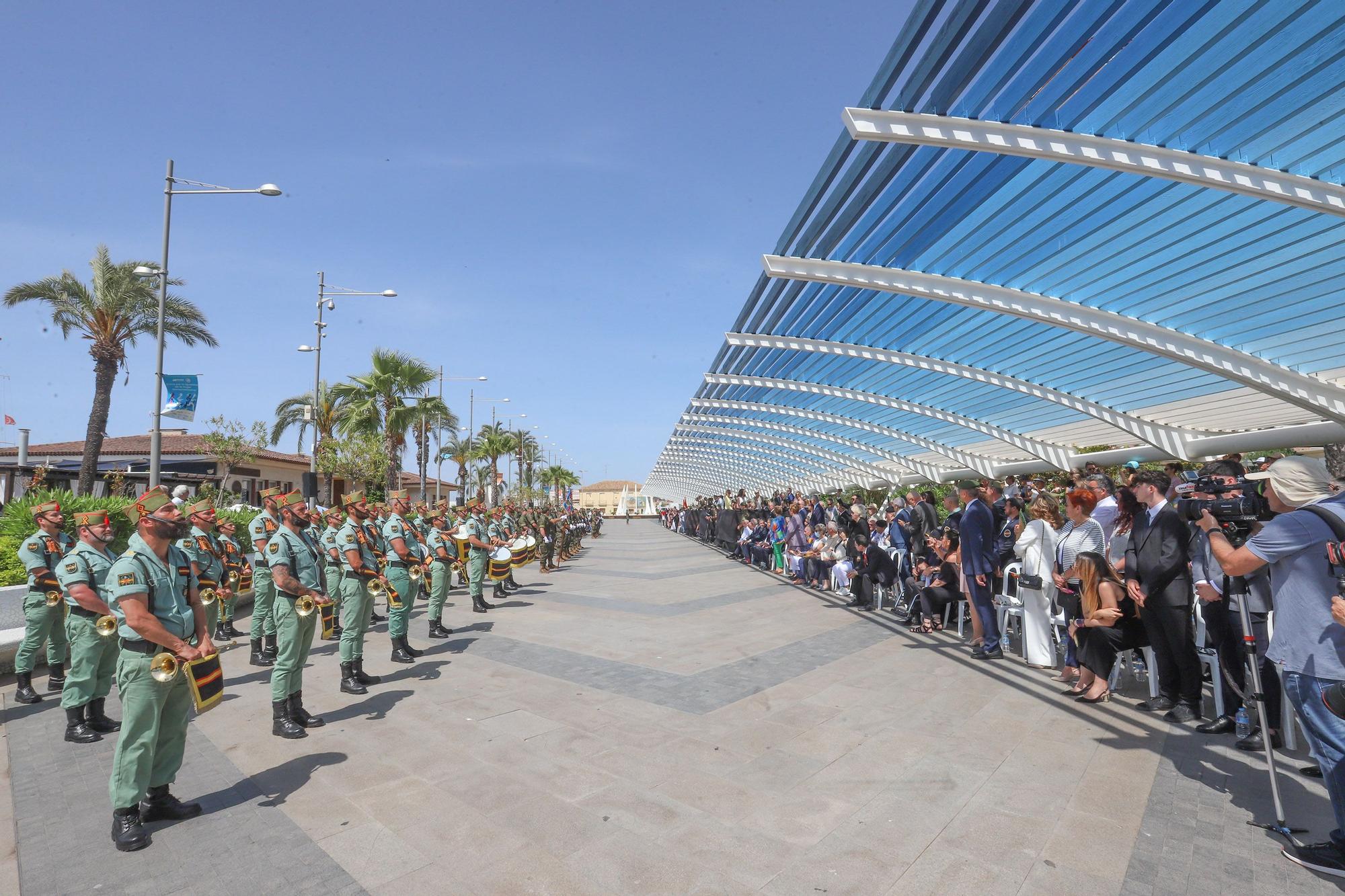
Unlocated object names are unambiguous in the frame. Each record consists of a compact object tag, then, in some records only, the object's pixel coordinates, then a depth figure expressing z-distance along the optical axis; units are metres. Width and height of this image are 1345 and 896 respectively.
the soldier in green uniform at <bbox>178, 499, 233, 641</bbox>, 7.38
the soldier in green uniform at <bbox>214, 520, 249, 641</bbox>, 9.04
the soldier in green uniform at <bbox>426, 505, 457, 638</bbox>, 9.34
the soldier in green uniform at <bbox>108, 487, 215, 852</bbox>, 3.74
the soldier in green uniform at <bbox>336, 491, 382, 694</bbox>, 6.42
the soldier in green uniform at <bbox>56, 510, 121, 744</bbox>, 5.16
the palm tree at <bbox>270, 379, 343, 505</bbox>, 32.69
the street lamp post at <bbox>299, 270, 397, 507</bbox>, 17.06
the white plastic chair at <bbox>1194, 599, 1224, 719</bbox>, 5.12
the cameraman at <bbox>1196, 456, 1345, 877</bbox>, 3.12
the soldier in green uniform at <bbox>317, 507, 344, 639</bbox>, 7.88
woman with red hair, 6.03
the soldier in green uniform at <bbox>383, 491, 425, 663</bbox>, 7.48
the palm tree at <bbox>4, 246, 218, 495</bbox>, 20.22
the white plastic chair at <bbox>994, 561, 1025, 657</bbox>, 7.73
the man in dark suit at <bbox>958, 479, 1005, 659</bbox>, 7.63
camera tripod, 3.40
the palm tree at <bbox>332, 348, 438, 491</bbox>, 25.25
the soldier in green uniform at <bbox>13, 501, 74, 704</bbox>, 6.30
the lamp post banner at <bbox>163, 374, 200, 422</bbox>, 12.63
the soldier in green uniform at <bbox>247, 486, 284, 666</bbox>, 8.26
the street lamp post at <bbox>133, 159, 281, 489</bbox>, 11.37
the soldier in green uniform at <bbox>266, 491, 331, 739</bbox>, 5.41
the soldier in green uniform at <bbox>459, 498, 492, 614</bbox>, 11.74
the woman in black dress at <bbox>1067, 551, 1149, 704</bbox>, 5.63
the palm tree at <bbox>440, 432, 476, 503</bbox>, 44.72
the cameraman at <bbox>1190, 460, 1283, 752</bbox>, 4.68
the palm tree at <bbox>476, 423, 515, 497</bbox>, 49.17
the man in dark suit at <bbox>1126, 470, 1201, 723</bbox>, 5.26
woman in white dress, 6.95
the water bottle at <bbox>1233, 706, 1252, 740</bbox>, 4.85
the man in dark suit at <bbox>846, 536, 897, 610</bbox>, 11.08
